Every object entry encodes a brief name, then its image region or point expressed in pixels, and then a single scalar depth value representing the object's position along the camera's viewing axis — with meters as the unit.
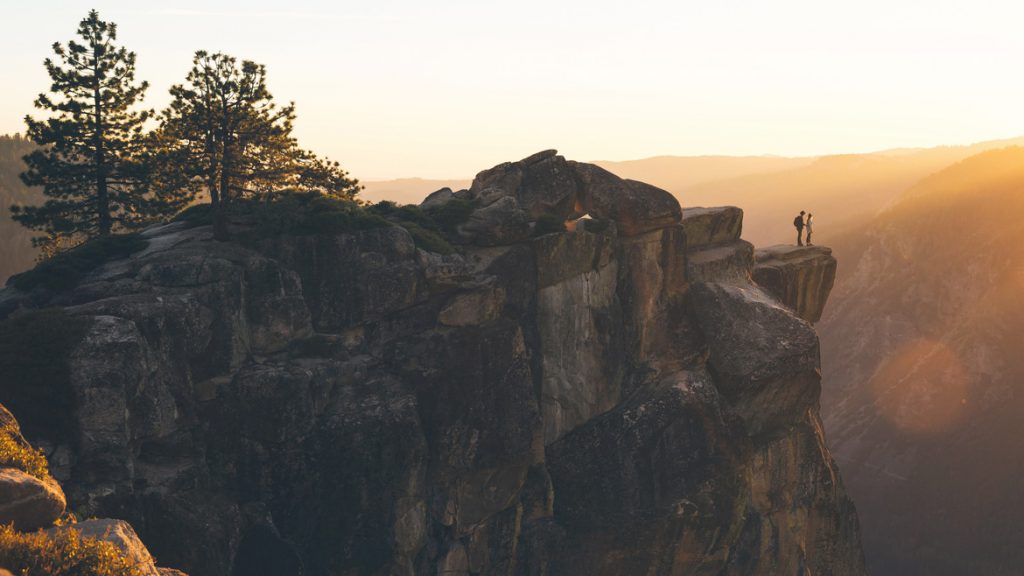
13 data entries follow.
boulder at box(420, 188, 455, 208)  54.11
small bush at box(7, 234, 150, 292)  41.03
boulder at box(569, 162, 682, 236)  52.22
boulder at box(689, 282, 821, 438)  51.56
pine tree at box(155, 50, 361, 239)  47.62
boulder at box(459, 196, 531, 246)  49.91
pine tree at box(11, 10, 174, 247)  51.09
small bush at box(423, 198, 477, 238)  51.28
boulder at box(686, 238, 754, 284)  55.25
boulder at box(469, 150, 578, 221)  52.84
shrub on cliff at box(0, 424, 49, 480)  24.42
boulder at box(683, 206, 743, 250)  57.31
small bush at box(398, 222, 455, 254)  47.97
